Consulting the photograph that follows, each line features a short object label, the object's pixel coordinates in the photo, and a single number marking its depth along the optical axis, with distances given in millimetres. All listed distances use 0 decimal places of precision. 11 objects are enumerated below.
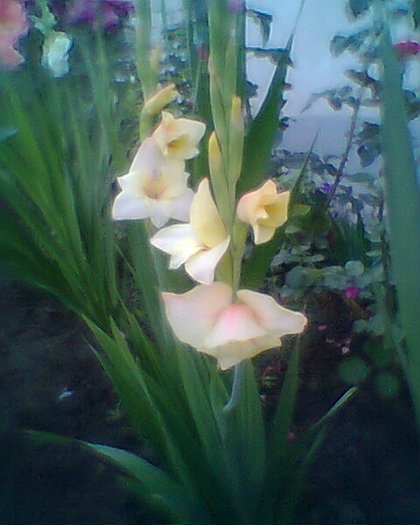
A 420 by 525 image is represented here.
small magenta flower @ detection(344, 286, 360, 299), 1396
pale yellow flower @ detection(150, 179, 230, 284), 650
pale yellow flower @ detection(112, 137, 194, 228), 753
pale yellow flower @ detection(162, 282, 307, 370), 635
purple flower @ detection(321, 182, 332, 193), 1783
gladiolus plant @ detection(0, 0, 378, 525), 668
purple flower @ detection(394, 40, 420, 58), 1506
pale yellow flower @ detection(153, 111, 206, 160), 757
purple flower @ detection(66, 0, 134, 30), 1724
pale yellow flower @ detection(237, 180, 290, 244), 655
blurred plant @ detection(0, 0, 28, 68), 1247
